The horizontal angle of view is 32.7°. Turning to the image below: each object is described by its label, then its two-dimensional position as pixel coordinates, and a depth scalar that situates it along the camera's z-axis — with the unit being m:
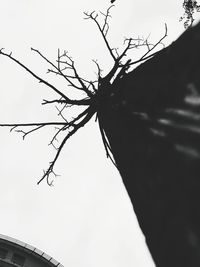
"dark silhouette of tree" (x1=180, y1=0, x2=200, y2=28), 9.78
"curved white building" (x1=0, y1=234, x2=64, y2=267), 26.53
